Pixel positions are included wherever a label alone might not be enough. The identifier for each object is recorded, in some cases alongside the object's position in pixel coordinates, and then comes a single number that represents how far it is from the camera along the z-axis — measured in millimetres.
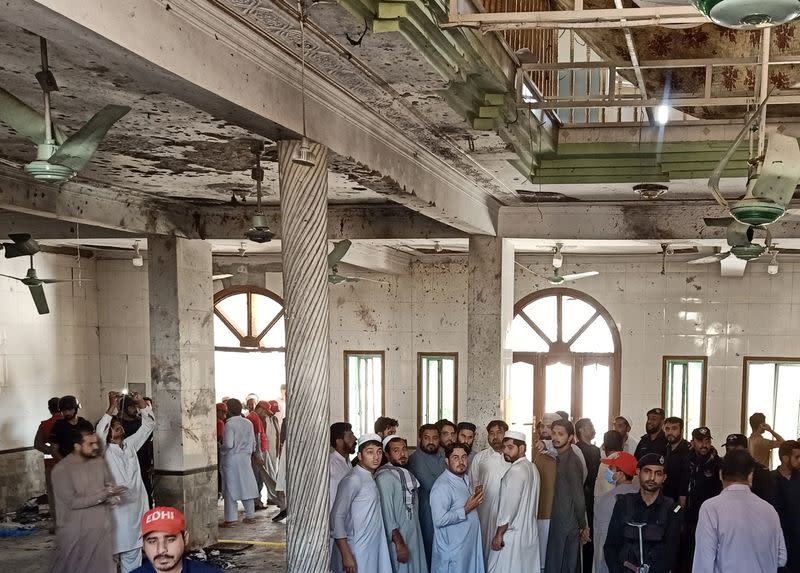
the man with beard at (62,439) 6402
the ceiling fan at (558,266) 12508
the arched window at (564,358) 15289
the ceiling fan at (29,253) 8578
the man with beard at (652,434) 8930
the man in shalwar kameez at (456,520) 6512
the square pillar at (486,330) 10281
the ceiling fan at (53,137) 3492
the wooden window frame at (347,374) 16312
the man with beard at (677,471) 8039
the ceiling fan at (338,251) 8531
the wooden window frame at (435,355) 15938
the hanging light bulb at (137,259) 13376
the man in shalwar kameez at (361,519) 6309
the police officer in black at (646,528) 5344
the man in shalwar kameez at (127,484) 7105
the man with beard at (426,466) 7293
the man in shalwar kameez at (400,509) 6527
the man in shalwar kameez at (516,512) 6590
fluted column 5031
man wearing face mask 6316
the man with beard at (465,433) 7668
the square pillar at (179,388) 9594
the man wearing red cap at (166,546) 3379
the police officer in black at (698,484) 7691
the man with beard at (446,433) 7949
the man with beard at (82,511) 6121
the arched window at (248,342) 16531
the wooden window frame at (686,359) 14719
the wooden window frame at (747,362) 14367
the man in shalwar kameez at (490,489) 7203
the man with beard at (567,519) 6930
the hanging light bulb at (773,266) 13562
